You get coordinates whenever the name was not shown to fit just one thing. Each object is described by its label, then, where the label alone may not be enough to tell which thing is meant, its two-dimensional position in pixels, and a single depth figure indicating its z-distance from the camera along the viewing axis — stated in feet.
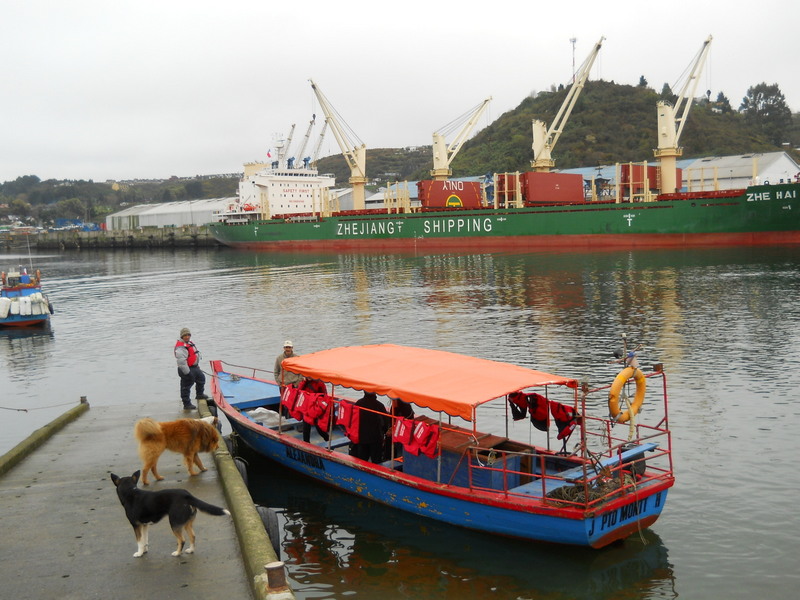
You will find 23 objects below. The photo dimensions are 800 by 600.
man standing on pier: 57.88
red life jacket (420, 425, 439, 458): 39.24
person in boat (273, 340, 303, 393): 51.17
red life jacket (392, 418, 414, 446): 40.70
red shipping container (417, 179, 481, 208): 278.26
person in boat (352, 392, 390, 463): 43.65
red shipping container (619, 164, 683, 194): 258.98
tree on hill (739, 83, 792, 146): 487.61
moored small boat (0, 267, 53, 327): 124.98
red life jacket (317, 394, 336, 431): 46.75
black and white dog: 29.84
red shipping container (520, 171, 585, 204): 249.96
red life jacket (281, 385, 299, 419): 48.88
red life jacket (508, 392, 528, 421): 44.21
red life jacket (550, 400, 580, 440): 41.70
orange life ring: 39.11
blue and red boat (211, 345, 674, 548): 36.55
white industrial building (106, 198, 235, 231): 507.71
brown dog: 38.42
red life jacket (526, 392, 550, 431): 43.01
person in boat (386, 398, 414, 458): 44.39
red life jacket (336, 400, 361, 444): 43.70
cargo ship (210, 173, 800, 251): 210.18
